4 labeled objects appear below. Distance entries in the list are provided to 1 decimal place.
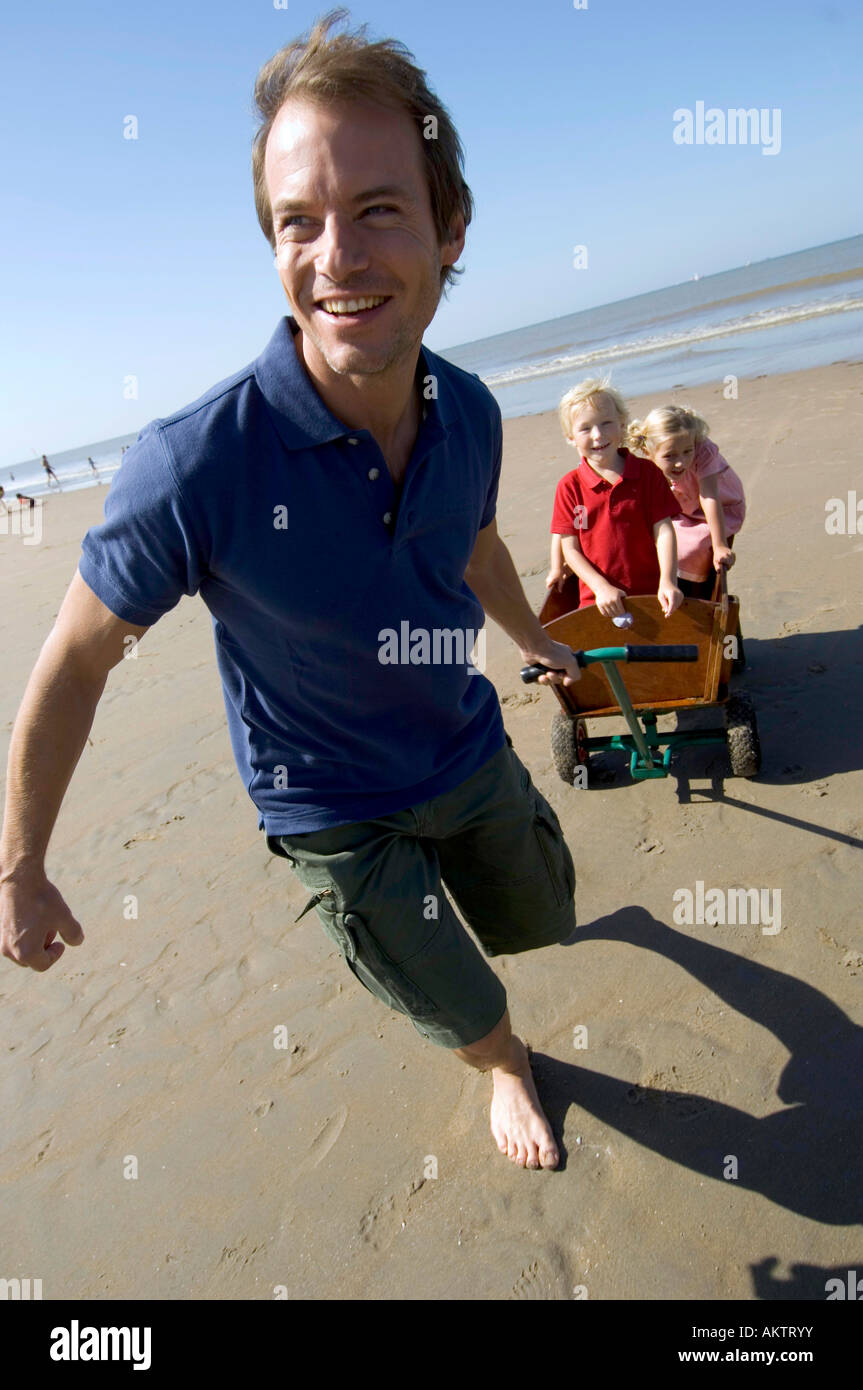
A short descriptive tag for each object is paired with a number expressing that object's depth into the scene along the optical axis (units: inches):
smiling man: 61.7
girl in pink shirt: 160.9
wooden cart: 134.6
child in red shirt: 154.3
